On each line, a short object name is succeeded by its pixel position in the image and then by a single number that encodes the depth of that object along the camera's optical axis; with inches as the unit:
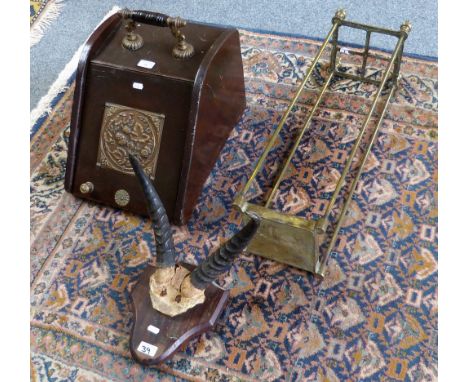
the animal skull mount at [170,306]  73.3
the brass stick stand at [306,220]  75.9
